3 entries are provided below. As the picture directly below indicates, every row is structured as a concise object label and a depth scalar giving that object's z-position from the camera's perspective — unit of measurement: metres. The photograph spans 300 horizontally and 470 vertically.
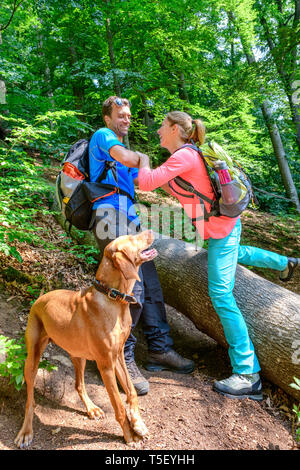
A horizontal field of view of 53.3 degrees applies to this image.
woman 2.96
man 2.87
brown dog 2.21
